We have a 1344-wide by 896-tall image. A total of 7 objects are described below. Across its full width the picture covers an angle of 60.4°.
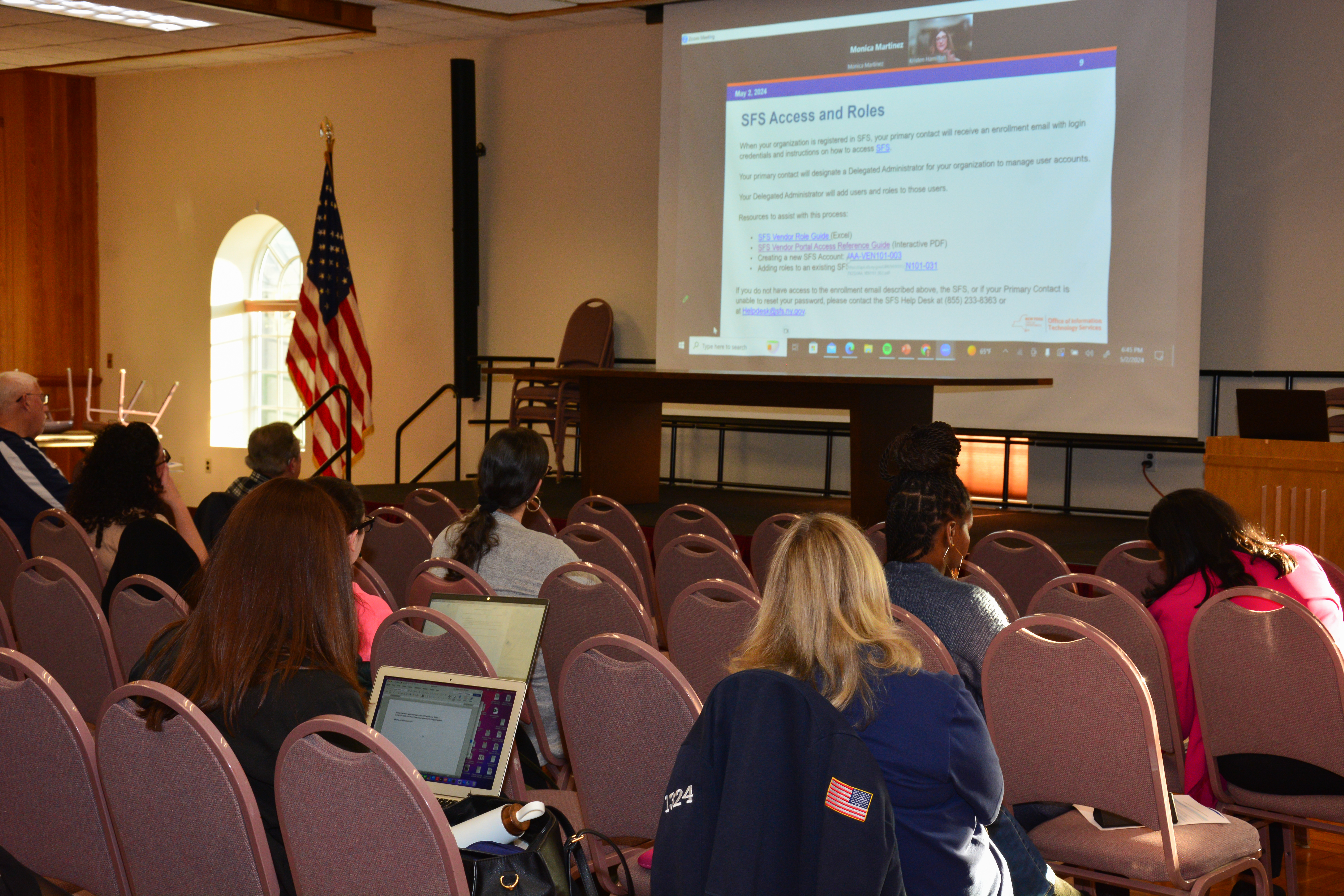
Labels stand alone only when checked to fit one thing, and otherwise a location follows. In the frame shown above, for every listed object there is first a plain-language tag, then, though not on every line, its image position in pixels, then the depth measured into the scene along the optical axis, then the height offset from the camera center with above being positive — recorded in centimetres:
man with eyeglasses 462 -57
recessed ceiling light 788 +233
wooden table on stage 571 -28
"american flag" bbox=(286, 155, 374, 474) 942 +11
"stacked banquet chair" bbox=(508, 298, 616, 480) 827 -23
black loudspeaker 913 +93
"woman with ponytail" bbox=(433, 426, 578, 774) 307 -49
